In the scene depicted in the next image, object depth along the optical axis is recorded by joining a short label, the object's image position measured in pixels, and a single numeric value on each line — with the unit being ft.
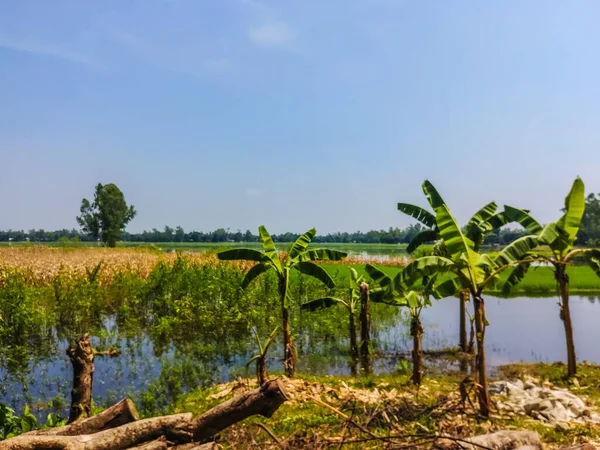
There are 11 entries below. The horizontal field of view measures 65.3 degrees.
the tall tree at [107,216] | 180.34
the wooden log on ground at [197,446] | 11.82
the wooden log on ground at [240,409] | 12.03
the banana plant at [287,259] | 28.45
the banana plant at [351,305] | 35.47
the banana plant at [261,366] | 24.00
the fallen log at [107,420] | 13.10
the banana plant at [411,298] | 26.99
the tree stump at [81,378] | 18.13
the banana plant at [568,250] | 28.07
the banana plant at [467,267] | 21.13
